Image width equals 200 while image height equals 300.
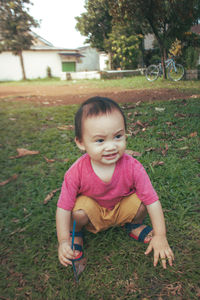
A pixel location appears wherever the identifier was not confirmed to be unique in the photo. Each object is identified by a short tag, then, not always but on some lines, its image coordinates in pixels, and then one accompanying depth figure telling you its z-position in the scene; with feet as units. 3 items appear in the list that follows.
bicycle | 35.91
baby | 4.42
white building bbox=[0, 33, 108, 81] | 88.38
